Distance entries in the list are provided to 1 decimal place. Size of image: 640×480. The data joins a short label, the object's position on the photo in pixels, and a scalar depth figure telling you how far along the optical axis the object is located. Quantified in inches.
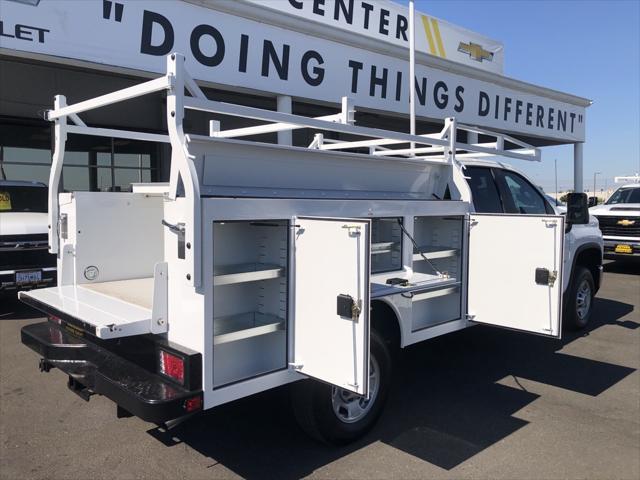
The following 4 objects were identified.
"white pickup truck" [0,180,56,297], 284.4
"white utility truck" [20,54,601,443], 117.3
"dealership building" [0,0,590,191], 302.2
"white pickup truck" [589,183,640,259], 460.1
